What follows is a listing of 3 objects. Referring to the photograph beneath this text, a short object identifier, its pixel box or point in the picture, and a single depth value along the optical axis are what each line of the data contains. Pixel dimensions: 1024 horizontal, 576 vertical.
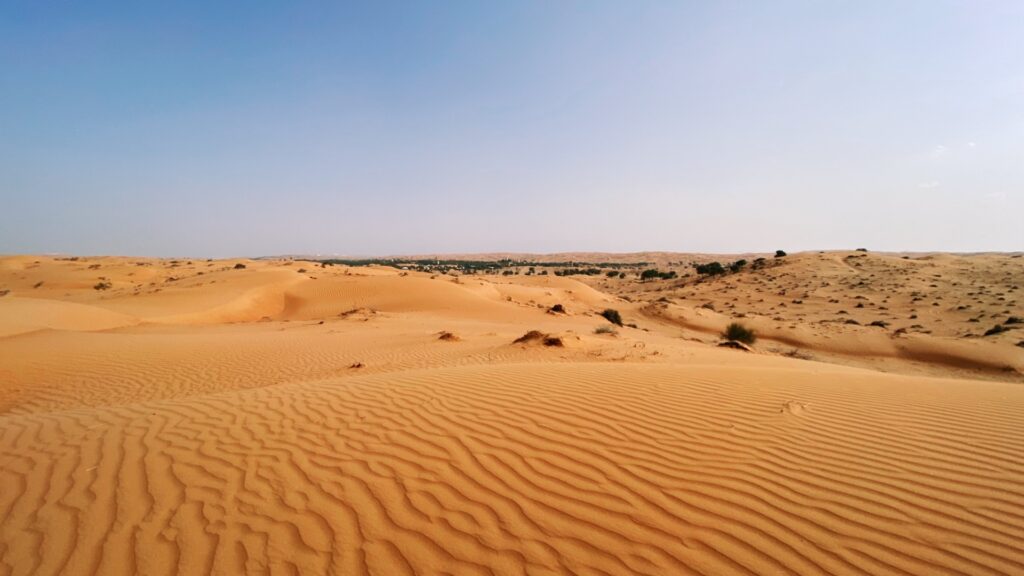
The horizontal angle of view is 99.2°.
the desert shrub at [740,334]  18.80
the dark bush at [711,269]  43.22
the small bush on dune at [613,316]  22.11
